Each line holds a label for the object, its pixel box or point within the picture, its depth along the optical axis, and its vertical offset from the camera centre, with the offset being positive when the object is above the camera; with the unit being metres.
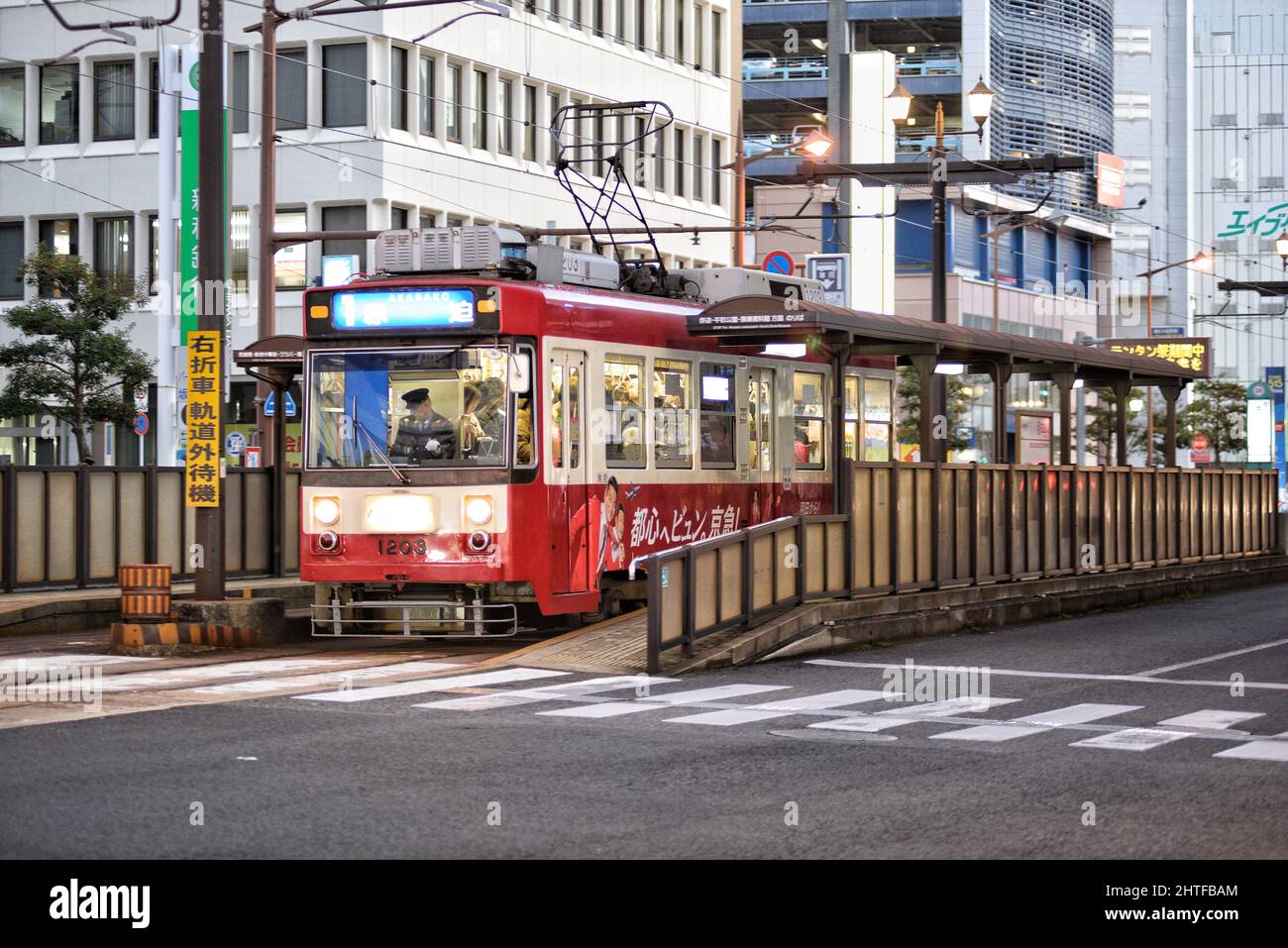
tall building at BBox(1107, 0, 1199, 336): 122.31 +21.84
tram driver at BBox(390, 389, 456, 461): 19.06 +0.37
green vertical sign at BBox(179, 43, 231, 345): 28.90 +4.78
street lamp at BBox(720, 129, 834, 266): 33.09 +5.31
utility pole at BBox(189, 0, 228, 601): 19.39 +2.43
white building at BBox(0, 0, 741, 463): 50.28 +8.81
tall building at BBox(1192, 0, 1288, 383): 127.31 +20.04
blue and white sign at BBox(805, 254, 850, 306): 48.34 +4.77
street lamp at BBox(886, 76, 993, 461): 27.92 +3.34
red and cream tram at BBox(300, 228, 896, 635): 18.97 +0.21
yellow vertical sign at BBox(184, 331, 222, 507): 19.62 +0.49
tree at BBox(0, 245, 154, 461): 36.81 +2.18
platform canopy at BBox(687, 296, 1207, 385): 21.41 +1.57
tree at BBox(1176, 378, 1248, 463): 87.12 +2.27
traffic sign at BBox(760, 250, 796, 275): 48.47 +4.97
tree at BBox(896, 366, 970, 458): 74.00 +2.45
